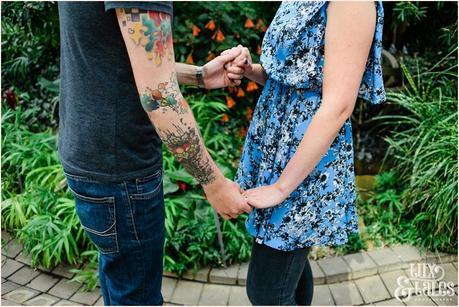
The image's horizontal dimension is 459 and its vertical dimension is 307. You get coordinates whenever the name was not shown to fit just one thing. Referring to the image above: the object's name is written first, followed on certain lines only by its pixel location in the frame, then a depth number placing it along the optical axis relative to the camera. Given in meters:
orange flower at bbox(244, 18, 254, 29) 3.54
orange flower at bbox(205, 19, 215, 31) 3.40
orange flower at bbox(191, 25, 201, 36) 3.42
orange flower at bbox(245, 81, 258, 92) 3.57
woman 1.29
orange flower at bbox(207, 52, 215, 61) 3.51
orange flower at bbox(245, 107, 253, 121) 3.77
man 1.11
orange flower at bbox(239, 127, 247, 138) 3.66
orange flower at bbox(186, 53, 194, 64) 3.45
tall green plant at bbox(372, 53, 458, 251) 2.69
